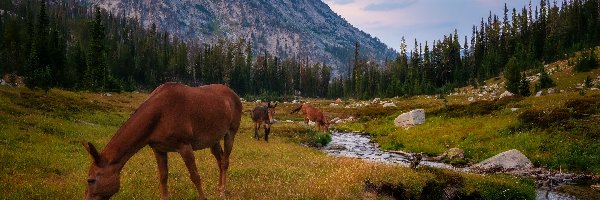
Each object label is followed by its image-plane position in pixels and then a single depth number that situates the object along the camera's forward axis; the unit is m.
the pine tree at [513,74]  62.56
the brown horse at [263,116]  31.47
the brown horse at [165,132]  8.19
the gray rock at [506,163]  22.58
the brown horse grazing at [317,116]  43.50
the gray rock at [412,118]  41.41
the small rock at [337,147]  32.93
